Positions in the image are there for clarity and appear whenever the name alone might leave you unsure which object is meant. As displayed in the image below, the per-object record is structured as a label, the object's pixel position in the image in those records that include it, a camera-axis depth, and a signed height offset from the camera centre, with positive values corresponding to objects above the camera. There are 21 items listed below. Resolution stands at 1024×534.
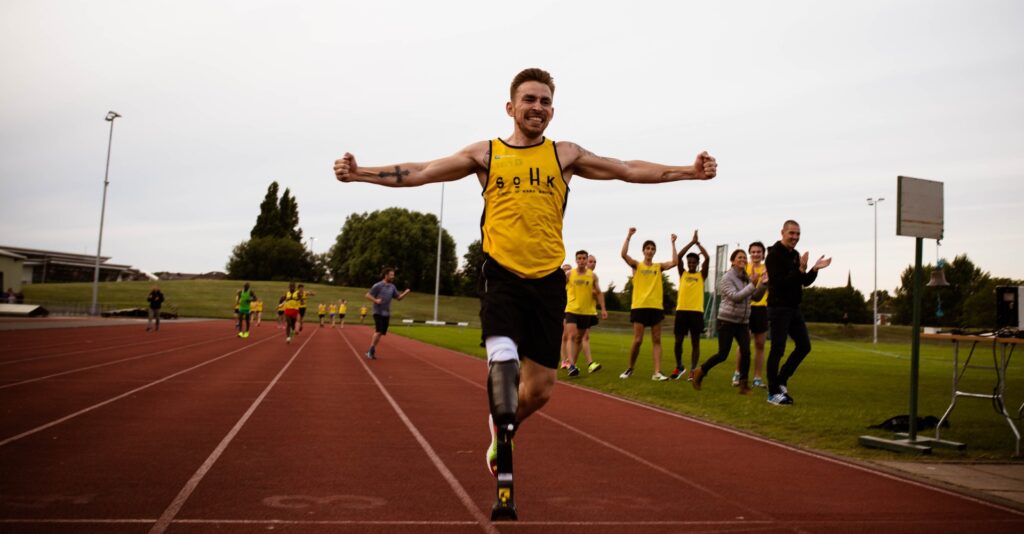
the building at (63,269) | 101.06 +1.94
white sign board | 6.45 +0.98
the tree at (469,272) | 107.74 +4.68
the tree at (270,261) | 112.19 +4.63
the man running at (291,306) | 23.69 -0.39
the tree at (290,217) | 123.19 +12.28
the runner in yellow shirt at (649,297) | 12.48 +0.24
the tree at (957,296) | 76.69 +3.35
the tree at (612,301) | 89.51 +1.01
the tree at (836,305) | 103.50 +2.10
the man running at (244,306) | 25.62 -0.49
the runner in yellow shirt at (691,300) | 12.48 +0.22
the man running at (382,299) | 16.91 -0.02
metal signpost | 6.43 +0.84
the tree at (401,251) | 97.44 +6.06
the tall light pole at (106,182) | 47.91 +6.40
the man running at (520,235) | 3.86 +0.36
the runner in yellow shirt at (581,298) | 13.45 +0.19
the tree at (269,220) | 121.75 +11.44
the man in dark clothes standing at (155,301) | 29.25 -0.55
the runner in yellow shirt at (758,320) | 11.27 -0.05
